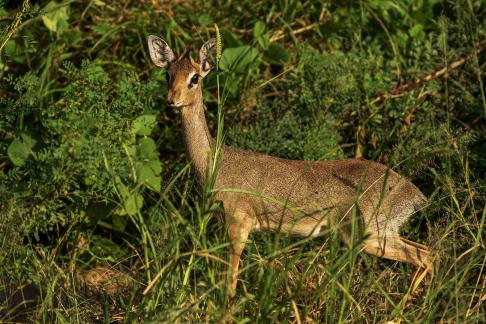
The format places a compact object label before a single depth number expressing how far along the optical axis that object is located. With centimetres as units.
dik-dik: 1030
